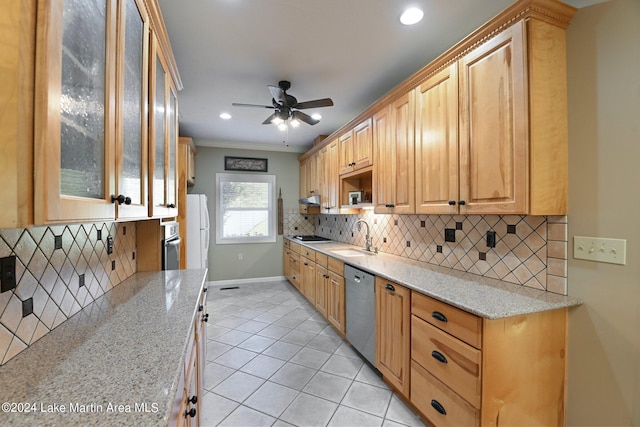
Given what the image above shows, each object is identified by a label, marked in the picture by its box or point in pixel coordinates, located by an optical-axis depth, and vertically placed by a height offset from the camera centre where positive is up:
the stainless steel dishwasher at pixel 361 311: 2.26 -0.87
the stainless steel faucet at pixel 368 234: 3.39 -0.25
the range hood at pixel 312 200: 4.38 +0.21
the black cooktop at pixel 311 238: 4.64 -0.45
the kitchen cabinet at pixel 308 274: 3.68 -0.87
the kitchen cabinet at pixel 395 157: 2.26 +0.51
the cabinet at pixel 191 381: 0.89 -0.70
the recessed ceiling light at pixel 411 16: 1.72 +1.28
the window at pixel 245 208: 5.05 +0.09
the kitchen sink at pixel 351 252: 3.12 -0.47
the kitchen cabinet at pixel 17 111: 0.54 +0.21
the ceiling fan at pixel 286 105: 2.56 +1.05
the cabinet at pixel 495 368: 1.32 -0.80
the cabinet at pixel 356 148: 2.92 +0.77
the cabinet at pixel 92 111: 0.60 +0.30
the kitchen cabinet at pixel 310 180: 4.50 +0.60
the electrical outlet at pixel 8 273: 0.87 -0.20
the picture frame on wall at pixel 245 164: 5.06 +0.93
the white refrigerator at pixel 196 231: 3.99 -0.27
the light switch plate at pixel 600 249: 1.32 -0.18
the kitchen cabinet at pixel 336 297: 2.81 -0.91
